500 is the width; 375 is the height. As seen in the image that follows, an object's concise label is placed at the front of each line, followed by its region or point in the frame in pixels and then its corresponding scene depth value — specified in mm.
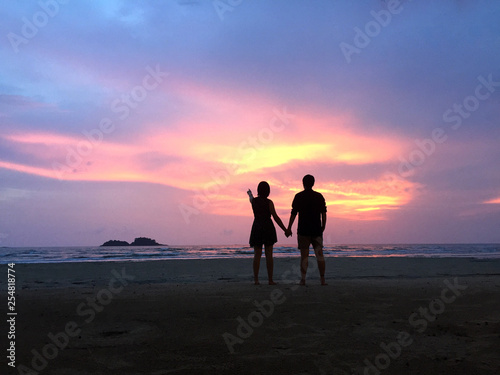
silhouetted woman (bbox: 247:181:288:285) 9461
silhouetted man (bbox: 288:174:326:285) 9102
